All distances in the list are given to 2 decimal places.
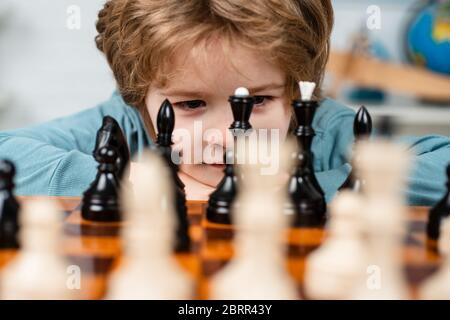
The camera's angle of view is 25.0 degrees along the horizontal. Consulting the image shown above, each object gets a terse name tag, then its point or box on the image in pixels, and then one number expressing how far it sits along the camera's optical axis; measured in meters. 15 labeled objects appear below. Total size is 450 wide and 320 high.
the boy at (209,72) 0.81
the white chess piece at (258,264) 0.52
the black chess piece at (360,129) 0.67
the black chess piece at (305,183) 0.63
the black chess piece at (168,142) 0.63
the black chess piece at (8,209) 0.58
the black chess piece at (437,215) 0.60
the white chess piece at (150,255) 0.52
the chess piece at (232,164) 0.62
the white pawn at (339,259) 0.52
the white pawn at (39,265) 0.52
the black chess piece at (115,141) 0.66
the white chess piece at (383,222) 0.52
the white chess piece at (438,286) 0.52
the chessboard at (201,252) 0.54
